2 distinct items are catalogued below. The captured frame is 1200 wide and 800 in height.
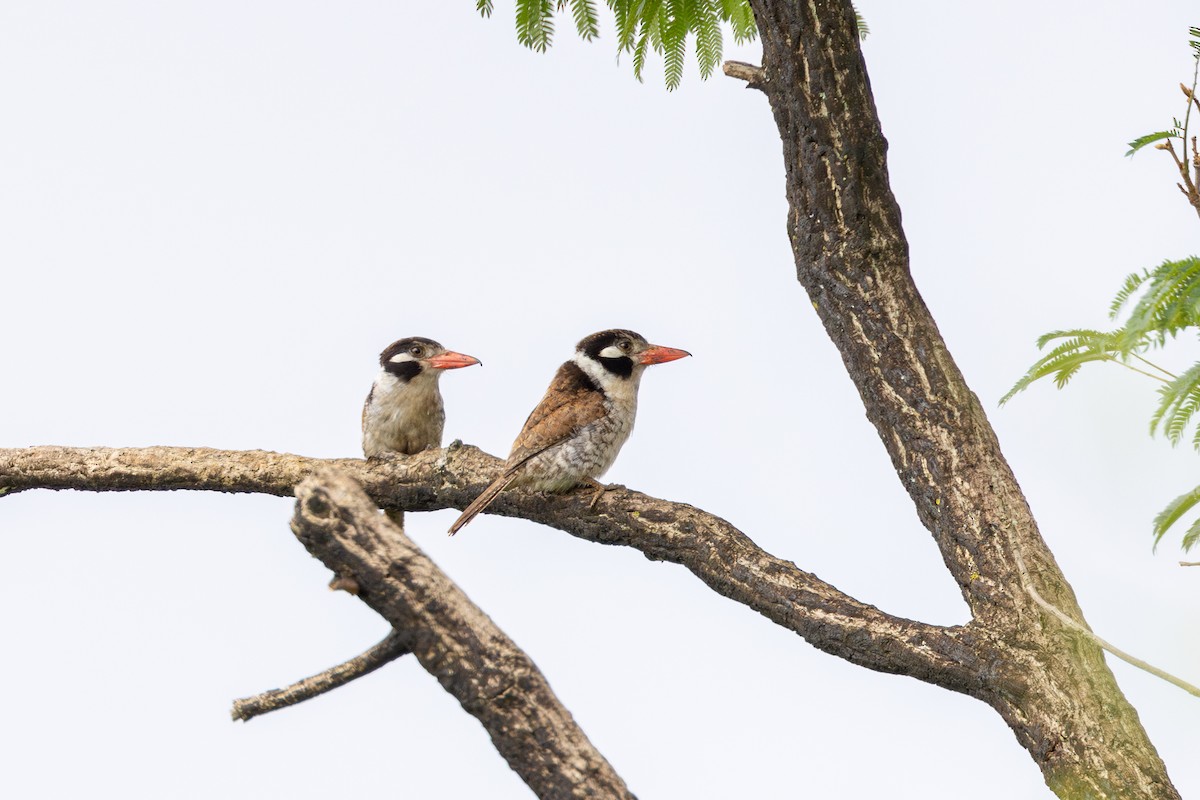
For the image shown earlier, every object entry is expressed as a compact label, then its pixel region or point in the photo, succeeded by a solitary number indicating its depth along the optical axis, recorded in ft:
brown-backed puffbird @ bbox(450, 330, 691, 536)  37.60
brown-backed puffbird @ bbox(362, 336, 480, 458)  43.52
